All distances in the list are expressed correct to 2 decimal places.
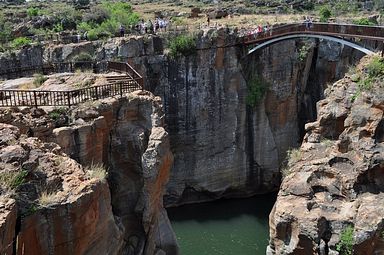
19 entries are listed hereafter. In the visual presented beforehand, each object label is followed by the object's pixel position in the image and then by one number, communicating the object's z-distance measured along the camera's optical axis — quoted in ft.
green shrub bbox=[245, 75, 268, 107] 95.09
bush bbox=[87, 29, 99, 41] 95.14
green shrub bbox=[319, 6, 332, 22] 130.13
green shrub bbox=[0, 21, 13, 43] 98.89
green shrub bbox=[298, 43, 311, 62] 97.66
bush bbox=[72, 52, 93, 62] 86.44
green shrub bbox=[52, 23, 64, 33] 111.30
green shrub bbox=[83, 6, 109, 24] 121.29
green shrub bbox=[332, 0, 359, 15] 155.27
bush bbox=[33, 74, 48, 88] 57.57
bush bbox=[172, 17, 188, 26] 116.02
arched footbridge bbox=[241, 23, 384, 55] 67.00
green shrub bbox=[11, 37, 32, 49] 91.43
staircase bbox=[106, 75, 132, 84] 55.17
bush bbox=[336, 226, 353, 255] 42.09
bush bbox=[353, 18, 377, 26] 107.39
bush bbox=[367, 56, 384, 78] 53.88
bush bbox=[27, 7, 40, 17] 140.01
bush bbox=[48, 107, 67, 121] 45.10
